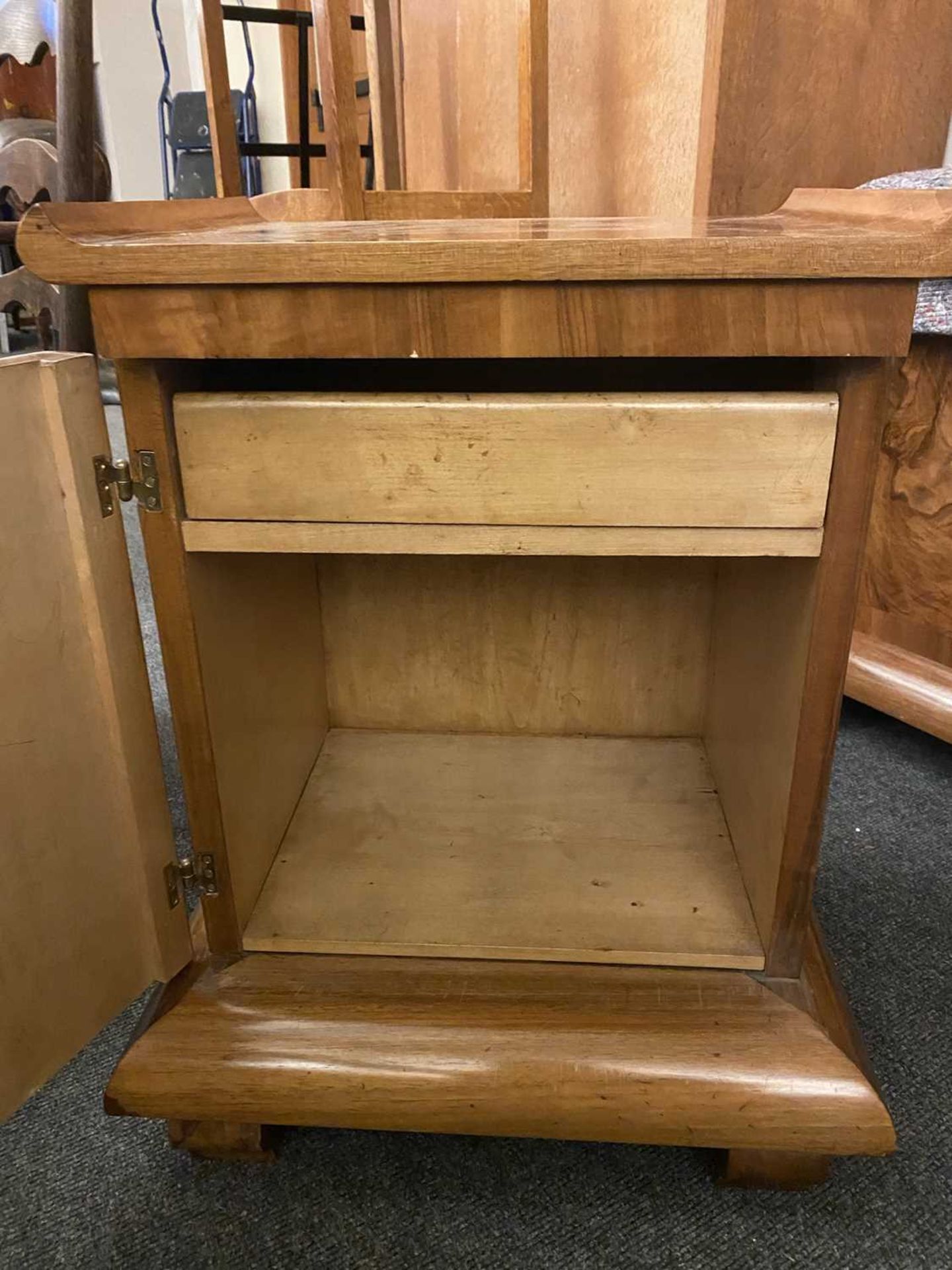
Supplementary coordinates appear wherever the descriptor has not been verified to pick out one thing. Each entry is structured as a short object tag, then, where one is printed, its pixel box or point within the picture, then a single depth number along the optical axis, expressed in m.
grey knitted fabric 0.78
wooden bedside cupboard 0.45
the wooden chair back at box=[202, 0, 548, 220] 0.91
